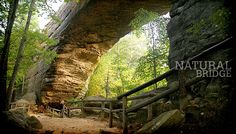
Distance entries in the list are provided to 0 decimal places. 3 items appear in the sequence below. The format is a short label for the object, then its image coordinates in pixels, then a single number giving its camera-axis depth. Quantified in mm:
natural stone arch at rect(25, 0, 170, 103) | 11223
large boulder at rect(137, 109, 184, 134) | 2784
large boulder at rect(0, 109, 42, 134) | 3600
